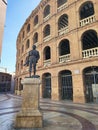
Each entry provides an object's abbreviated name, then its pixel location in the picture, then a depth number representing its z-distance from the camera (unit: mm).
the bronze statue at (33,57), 5243
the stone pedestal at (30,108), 4224
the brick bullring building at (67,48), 10145
